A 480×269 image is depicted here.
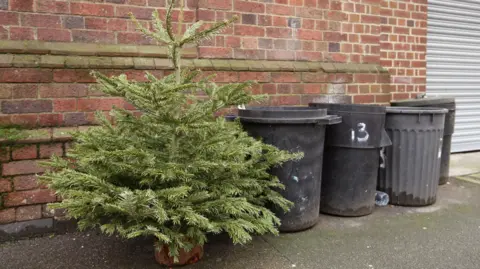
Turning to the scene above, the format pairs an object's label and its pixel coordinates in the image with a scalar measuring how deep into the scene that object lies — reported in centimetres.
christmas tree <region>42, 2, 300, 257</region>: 224
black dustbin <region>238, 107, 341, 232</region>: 312
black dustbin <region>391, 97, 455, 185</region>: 457
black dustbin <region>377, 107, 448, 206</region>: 389
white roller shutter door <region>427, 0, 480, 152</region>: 623
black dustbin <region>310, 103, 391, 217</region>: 358
